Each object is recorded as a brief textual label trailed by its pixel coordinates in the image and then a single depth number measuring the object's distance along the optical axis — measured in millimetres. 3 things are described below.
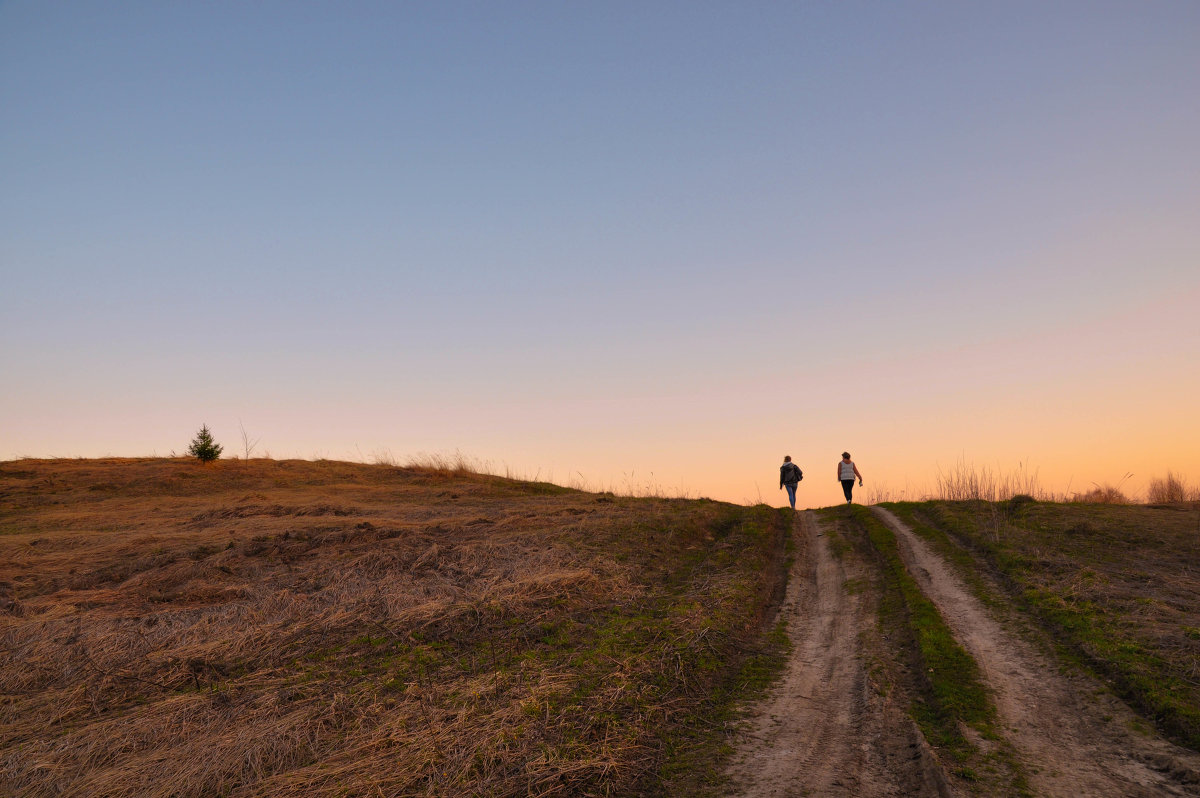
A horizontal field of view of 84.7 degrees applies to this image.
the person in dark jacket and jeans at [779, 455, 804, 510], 25875
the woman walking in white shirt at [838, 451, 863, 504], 25672
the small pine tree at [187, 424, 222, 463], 33469
